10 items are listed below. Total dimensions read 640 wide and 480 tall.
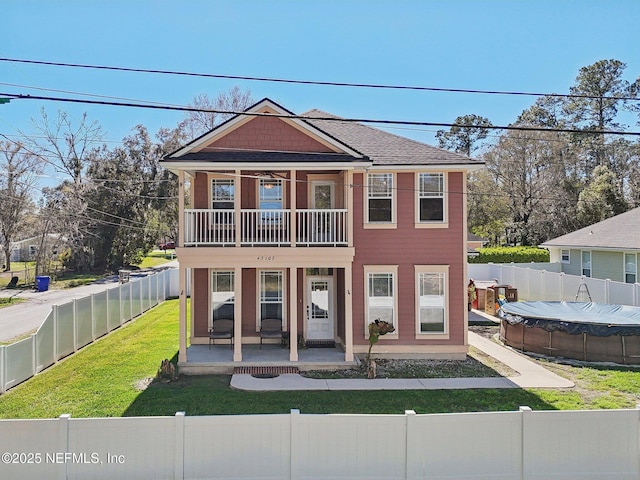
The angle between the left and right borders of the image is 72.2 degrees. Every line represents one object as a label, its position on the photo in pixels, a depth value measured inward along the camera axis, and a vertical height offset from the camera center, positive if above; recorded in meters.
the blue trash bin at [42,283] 29.75 -2.67
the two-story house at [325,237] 12.02 +0.17
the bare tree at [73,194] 36.62 +4.27
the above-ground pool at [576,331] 12.38 -2.64
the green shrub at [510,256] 33.25 -1.04
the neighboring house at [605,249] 21.95 -0.39
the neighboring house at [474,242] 37.78 +0.04
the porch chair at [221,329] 13.30 -2.66
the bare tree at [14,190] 32.69 +4.12
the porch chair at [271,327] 13.64 -2.64
